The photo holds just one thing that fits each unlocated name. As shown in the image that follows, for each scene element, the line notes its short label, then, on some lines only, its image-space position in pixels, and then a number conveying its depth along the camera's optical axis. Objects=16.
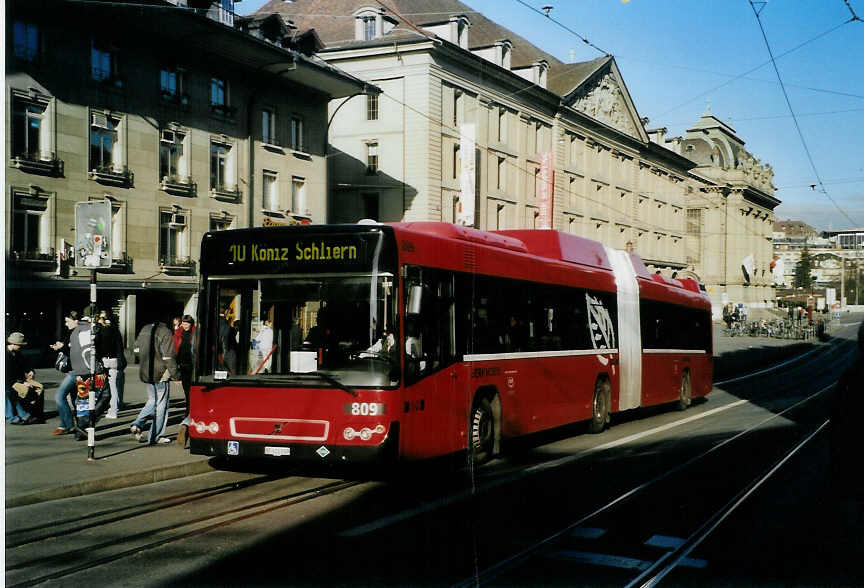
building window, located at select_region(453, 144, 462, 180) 29.48
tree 102.98
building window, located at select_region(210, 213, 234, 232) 30.76
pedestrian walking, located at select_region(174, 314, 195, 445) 13.69
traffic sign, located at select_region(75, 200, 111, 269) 10.12
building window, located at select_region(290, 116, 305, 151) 35.19
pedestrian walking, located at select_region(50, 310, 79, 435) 13.21
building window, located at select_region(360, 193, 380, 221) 39.62
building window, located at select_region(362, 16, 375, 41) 33.70
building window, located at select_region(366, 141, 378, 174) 38.50
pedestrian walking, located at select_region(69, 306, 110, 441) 12.48
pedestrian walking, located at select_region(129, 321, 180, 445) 12.58
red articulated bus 9.60
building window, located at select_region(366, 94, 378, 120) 37.36
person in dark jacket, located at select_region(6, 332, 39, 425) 14.20
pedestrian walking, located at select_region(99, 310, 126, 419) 13.89
